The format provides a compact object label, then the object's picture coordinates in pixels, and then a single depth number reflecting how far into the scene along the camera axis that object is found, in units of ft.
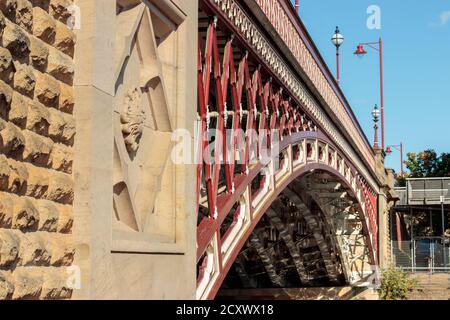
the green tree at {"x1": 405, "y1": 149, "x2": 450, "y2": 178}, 232.53
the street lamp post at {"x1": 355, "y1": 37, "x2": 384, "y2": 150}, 163.24
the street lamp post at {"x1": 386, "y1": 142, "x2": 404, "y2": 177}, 251.23
